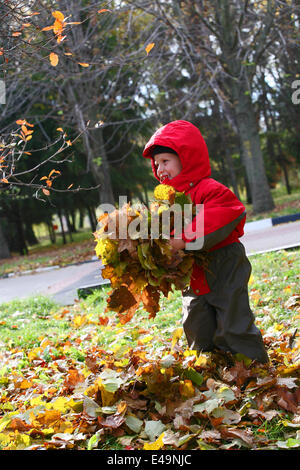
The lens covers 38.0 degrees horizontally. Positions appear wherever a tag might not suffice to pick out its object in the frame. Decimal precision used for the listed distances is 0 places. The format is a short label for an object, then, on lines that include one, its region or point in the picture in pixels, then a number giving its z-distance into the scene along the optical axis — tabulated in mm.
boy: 2781
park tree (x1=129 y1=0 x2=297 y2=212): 11461
